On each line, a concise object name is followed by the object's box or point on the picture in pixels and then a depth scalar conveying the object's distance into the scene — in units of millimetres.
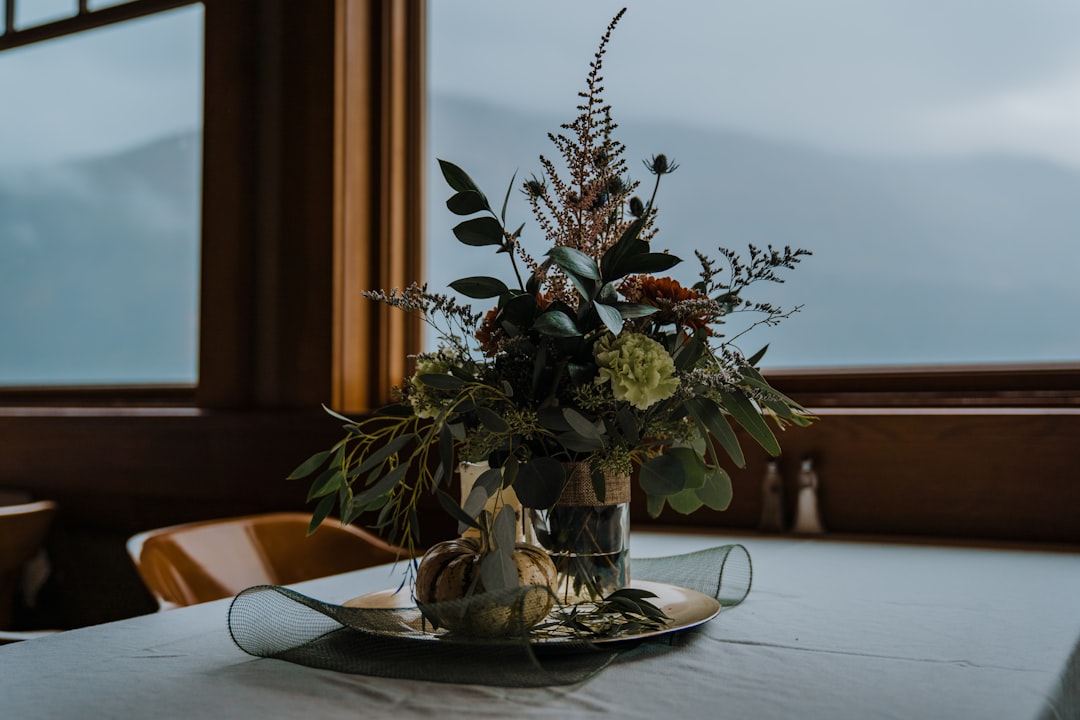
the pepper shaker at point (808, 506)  2006
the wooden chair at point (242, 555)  1834
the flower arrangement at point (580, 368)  1001
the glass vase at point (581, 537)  1062
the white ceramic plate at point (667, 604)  986
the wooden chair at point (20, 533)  2320
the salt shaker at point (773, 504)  2035
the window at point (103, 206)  3234
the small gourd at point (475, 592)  921
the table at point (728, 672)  806
